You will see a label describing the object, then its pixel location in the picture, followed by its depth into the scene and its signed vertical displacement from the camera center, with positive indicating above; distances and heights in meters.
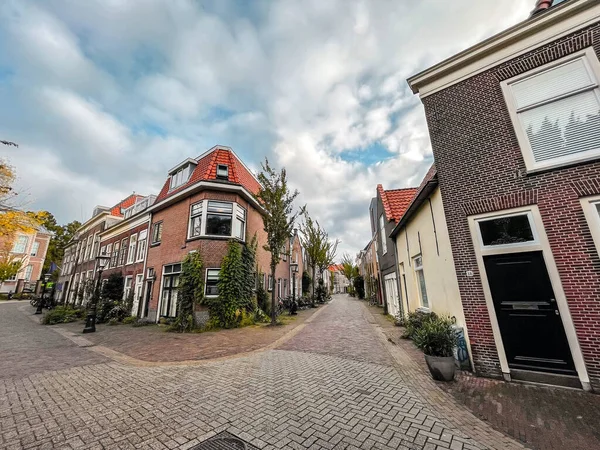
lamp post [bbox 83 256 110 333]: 11.68 -1.16
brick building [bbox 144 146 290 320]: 12.77 +3.98
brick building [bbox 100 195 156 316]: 16.09 +3.45
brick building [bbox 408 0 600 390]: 4.50 +1.80
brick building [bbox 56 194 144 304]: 22.94 +4.51
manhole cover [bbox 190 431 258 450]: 2.84 -1.77
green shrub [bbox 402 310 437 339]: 7.43 -1.17
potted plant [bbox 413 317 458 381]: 4.77 -1.25
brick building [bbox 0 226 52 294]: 33.56 +5.61
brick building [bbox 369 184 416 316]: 13.69 +3.26
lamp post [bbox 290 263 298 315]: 17.80 -1.39
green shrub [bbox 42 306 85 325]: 14.78 -1.24
